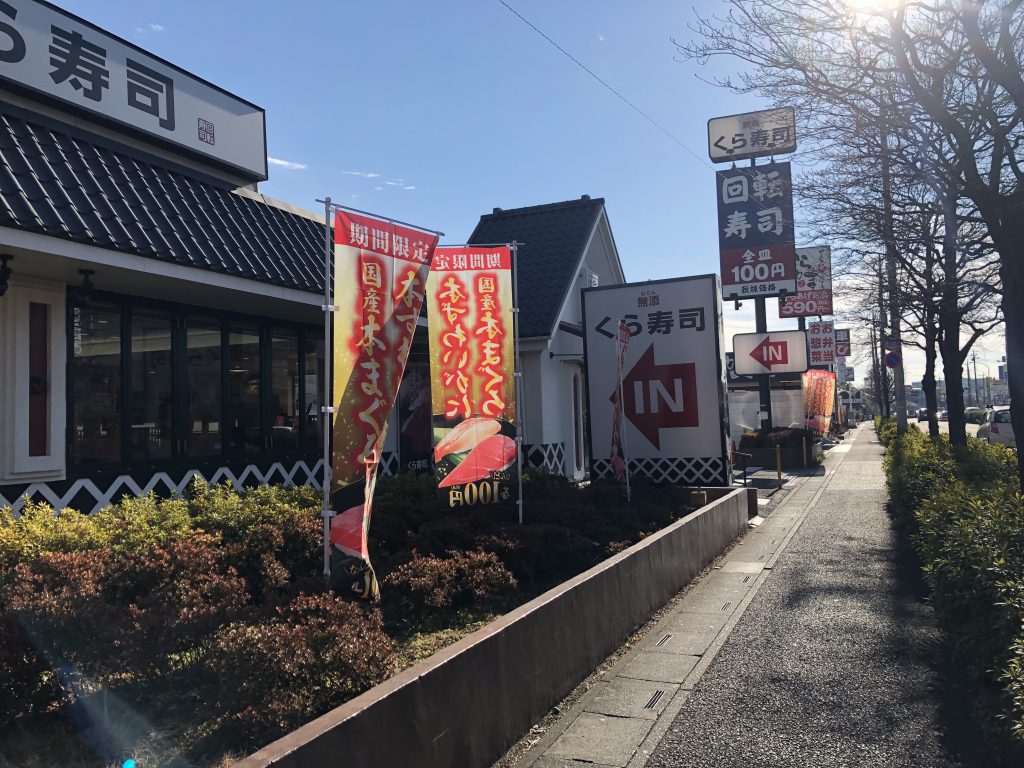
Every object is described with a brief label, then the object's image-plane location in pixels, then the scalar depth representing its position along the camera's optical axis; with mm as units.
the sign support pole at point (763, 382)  23984
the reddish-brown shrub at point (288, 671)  3545
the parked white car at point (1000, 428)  26206
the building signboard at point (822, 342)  33406
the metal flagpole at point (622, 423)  10852
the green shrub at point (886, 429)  30438
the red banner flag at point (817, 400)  31984
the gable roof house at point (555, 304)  15305
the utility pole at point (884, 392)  49781
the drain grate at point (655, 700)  5191
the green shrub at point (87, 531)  5188
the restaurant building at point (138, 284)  7355
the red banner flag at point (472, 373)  7605
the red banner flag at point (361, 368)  5309
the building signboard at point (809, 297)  19430
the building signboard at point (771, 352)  23969
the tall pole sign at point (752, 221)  18953
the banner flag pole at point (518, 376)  7953
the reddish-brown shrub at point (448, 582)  5867
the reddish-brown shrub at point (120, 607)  3932
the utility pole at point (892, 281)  10625
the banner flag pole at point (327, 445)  5125
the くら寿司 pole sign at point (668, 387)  12531
